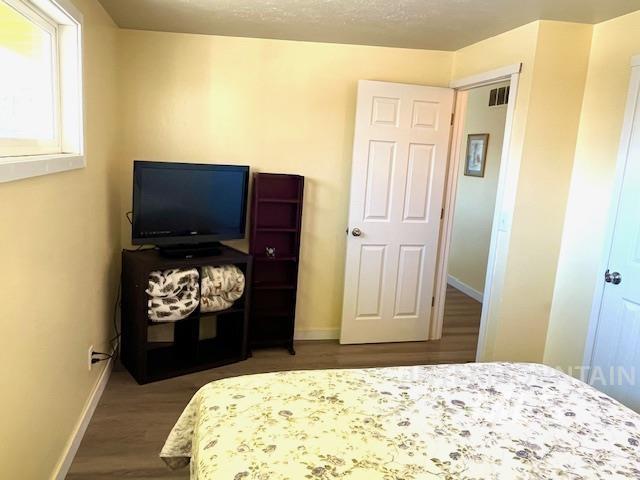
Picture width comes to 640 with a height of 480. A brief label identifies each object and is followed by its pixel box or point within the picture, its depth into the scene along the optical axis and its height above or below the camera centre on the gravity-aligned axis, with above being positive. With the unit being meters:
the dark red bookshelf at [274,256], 3.41 -0.69
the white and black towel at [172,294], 2.87 -0.87
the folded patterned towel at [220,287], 3.05 -0.85
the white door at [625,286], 2.41 -0.53
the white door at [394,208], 3.47 -0.28
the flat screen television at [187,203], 2.89 -0.30
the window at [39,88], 1.64 +0.25
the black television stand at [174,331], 2.86 -1.18
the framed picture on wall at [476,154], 5.14 +0.27
